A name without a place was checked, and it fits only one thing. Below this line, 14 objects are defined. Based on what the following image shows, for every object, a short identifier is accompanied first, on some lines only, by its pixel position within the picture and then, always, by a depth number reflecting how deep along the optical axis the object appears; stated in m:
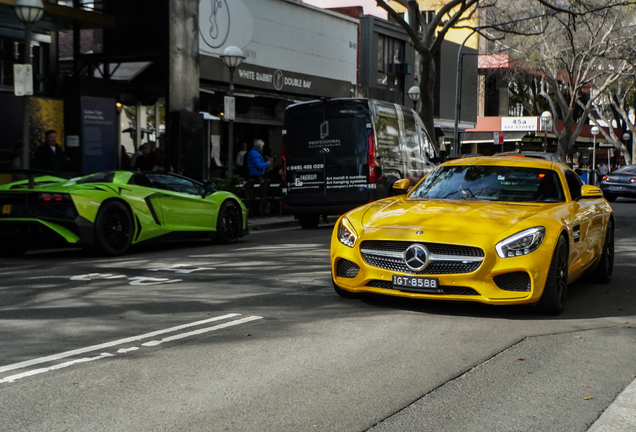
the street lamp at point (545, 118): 40.56
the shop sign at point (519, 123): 57.41
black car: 30.36
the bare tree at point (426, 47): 26.75
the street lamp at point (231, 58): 18.75
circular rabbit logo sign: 23.38
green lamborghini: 11.12
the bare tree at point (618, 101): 49.48
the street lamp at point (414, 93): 29.72
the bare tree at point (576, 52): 37.19
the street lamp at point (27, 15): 13.65
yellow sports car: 6.98
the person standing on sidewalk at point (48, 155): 16.78
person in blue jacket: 20.56
